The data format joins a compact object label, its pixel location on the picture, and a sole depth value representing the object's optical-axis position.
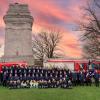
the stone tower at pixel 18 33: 21.33
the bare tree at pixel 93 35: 21.84
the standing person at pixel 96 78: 13.53
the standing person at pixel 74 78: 13.41
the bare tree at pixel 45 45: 30.17
